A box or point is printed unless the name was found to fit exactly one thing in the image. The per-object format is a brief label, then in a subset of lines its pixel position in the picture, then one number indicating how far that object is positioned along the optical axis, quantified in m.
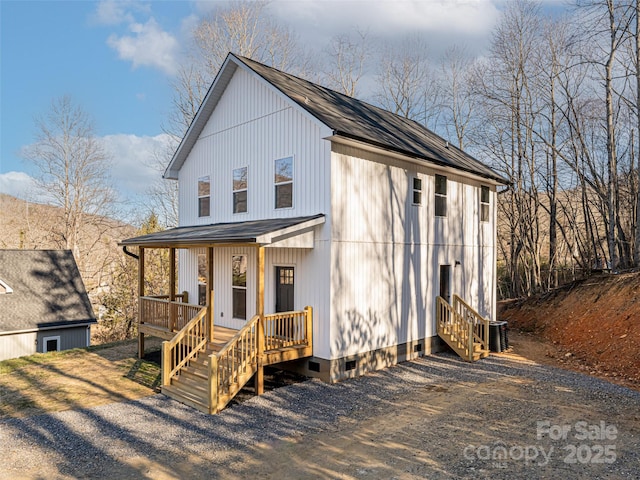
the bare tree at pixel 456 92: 27.77
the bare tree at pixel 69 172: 28.72
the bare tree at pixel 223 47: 23.25
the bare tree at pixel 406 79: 29.88
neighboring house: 18.19
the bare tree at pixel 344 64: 28.84
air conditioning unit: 13.16
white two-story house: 10.08
